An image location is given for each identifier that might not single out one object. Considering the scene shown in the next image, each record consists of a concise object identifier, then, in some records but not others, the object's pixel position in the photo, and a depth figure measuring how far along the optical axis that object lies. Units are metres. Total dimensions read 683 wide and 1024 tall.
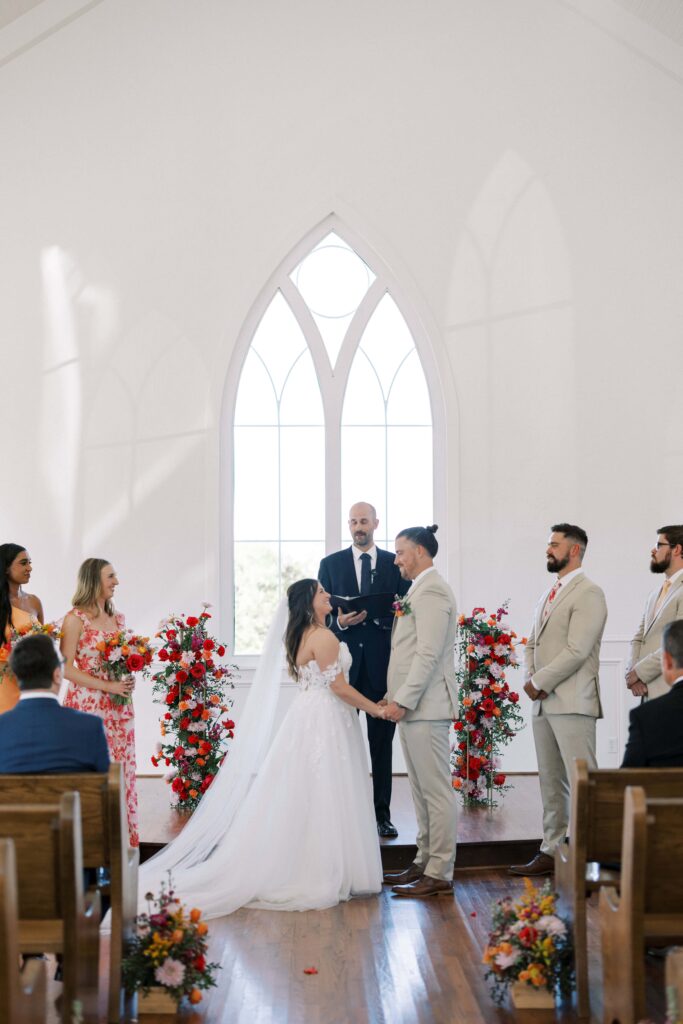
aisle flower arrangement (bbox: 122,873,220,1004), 3.68
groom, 5.17
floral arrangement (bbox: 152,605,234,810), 6.56
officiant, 6.07
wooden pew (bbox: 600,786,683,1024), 3.03
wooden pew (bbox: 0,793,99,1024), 2.95
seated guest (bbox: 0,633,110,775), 3.59
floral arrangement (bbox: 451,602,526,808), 6.67
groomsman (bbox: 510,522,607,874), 5.14
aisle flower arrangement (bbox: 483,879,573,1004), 3.70
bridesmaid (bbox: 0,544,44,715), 5.45
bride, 5.04
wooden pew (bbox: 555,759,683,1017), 3.62
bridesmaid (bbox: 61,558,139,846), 5.42
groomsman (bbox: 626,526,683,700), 5.23
